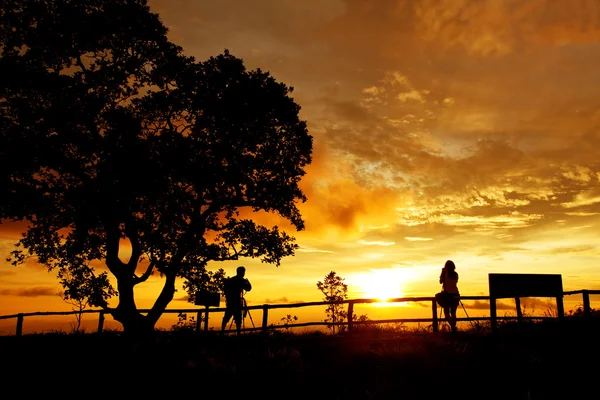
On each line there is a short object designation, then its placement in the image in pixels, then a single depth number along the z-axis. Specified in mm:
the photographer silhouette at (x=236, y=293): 18672
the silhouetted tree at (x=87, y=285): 20953
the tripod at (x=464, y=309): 17820
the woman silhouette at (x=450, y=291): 17781
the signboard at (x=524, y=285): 16953
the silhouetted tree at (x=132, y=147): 19406
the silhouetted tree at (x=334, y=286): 36656
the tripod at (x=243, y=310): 19362
